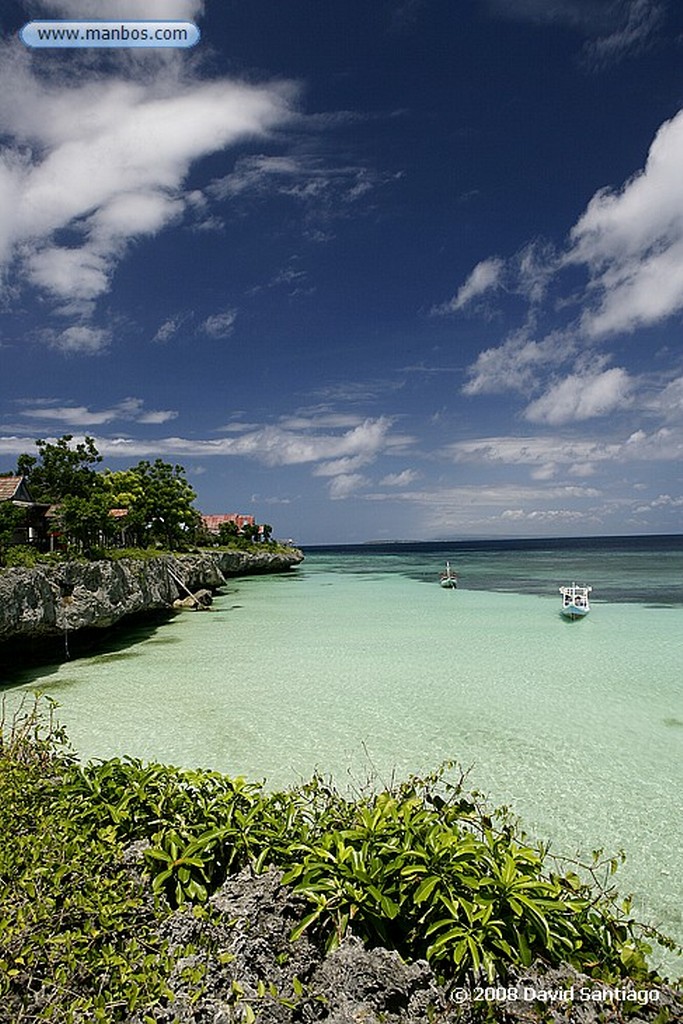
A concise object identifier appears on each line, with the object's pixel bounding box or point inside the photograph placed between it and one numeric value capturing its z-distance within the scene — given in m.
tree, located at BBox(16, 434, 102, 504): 28.81
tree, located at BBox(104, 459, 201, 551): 29.91
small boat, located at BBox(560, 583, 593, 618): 22.73
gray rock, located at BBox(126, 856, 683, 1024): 2.13
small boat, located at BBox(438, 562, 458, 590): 37.06
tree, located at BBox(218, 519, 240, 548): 51.72
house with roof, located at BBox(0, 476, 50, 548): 21.83
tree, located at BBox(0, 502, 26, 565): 13.27
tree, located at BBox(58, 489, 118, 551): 16.81
